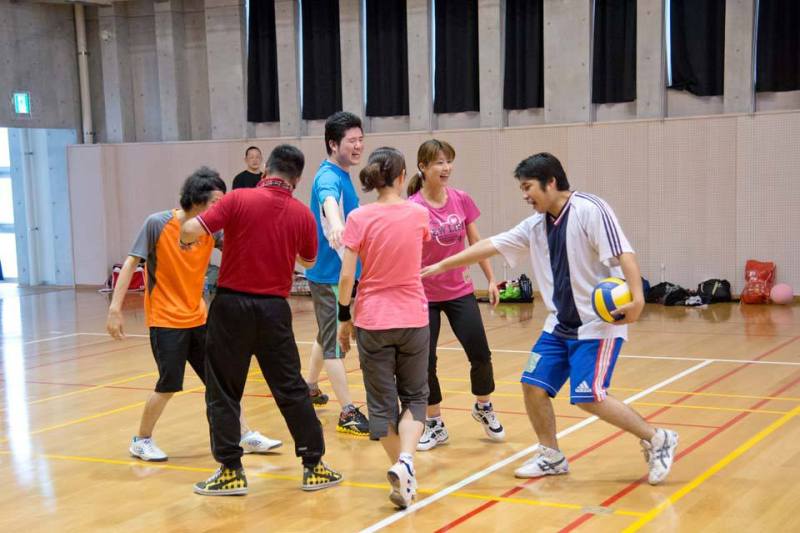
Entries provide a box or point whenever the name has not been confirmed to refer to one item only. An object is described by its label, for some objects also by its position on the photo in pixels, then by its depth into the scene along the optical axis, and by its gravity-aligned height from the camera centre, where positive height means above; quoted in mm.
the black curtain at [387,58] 16656 +1625
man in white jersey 4953 -765
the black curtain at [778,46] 13836 +1360
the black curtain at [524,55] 15617 +1513
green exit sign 17625 +1121
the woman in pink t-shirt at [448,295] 6043 -875
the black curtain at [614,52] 14953 +1456
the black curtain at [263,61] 17672 +1749
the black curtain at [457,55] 16141 +1588
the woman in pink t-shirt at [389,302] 4836 -731
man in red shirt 4957 -757
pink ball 13133 -2013
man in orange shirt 5770 -827
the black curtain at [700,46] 14430 +1453
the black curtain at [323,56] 17188 +1746
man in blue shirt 6152 -501
